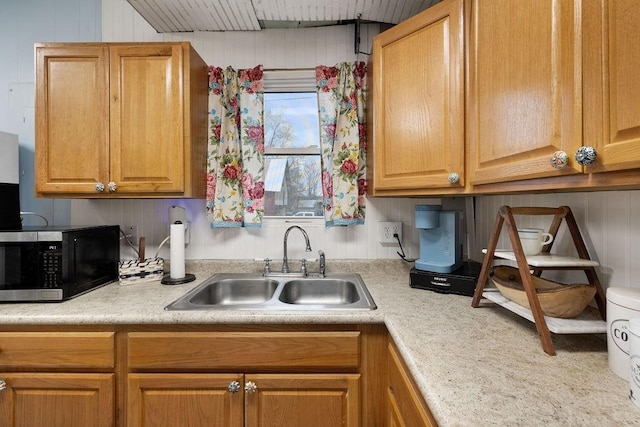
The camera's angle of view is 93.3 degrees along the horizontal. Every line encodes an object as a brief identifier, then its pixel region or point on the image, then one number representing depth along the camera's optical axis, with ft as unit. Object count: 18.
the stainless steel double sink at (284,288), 5.29
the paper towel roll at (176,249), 5.17
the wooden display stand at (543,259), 2.68
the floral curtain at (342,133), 5.77
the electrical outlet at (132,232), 6.04
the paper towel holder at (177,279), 5.09
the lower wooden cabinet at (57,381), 3.70
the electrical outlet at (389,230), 5.96
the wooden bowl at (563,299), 2.69
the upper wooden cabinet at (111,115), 4.89
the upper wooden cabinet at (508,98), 1.90
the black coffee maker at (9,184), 5.37
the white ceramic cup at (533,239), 3.18
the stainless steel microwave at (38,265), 4.14
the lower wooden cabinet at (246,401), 3.67
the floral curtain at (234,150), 5.82
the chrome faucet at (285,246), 5.62
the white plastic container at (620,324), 2.17
